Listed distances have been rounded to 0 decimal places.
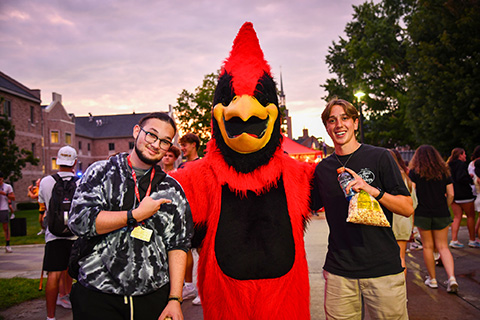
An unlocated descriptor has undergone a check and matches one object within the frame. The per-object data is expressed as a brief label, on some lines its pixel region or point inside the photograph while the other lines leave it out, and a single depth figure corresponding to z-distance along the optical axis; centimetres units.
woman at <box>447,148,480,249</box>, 680
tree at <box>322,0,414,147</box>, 2081
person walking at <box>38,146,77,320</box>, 383
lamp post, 1361
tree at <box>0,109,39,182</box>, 1562
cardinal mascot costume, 243
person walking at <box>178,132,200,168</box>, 493
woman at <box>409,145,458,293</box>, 467
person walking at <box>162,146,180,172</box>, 523
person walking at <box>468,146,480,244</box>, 664
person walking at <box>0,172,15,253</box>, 791
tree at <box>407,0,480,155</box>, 1326
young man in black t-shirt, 234
